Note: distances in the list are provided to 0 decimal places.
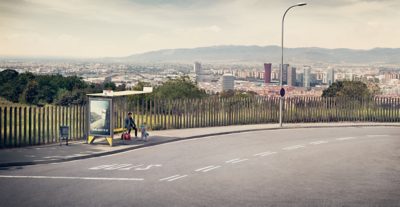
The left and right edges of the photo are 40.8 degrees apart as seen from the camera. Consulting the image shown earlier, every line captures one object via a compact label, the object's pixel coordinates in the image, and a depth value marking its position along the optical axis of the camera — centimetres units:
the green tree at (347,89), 5681
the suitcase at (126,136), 2289
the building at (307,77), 15612
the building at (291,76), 15488
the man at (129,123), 2302
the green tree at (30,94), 5340
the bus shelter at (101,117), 2125
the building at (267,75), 14077
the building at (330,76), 16285
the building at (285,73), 14538
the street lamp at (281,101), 3132
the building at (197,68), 16510
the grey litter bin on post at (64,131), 2078
